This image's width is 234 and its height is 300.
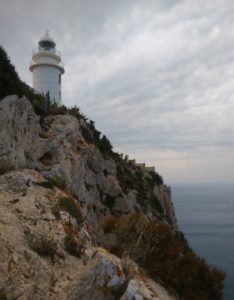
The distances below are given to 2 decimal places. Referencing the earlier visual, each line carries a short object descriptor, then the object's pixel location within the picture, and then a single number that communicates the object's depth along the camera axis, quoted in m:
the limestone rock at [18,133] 9.48
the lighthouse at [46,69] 28.53
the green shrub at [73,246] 5.06
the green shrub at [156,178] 32.57
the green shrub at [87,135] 18.92
